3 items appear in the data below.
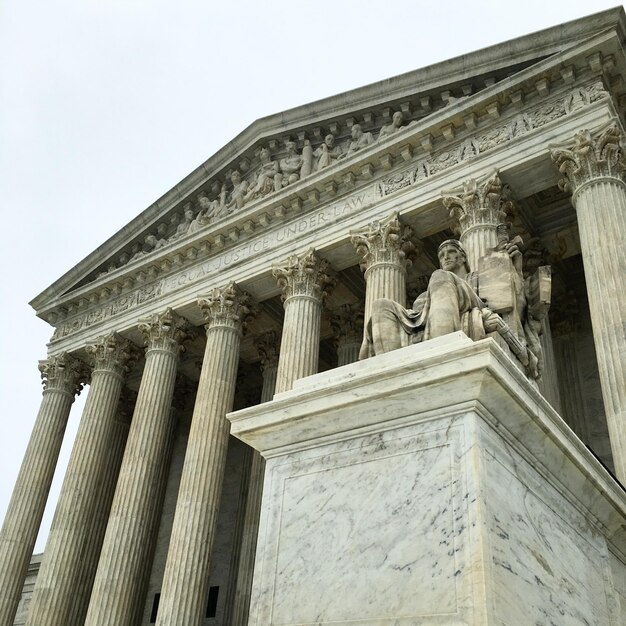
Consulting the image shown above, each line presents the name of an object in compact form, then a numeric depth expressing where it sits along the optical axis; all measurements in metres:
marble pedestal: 4.17
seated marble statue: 5.96
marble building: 4.56
